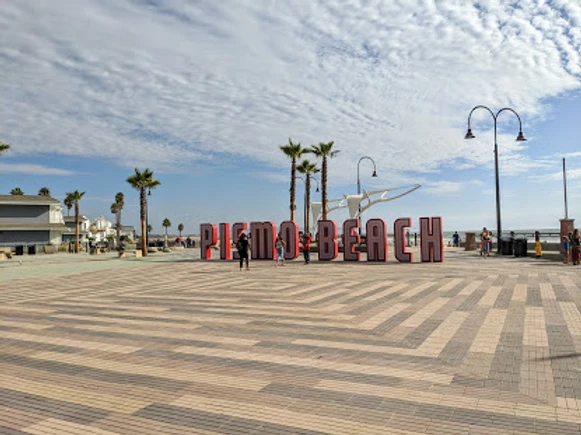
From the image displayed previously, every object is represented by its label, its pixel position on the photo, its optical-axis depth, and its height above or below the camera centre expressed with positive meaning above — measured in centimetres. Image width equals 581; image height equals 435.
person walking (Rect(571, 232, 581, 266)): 2036 -88
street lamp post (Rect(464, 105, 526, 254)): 2870 +301
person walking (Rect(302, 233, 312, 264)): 2387 -69
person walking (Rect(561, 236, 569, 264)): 2086 -93
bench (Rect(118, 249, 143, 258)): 3666 -141
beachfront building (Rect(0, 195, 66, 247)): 5206 +200
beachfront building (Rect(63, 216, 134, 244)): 7638 +177
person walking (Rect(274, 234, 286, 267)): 2319 -77
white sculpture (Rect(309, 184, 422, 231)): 5397 +374
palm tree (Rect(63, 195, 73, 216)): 9101 +710
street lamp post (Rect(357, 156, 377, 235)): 4816 +472
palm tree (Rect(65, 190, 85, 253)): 5098 +357
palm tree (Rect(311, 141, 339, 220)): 4519 +784
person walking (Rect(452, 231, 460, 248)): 4709 -90
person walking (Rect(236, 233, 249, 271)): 2127 -56
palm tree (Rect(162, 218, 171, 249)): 13682 +377
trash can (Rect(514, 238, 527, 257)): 2620 -107
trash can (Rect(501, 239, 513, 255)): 2792 -101
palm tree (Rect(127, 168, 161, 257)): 3862 +443
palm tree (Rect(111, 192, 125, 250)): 10250 +794
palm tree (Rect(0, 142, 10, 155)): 3873 +763
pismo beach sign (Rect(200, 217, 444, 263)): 2372 -33
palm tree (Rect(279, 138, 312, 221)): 4584 +773
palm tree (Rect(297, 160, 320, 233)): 4944 +668
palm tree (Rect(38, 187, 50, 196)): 8762 +886
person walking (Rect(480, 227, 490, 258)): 2626 -69
